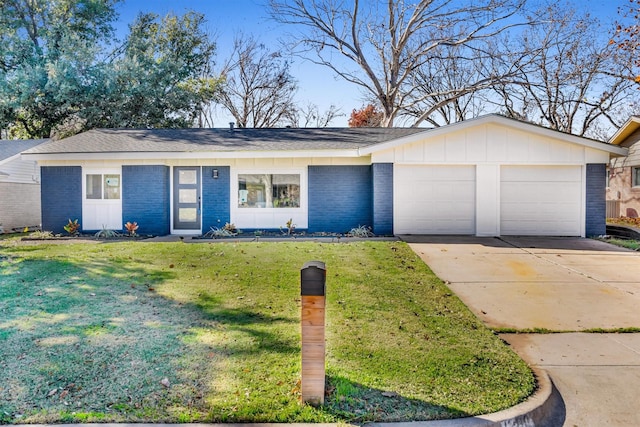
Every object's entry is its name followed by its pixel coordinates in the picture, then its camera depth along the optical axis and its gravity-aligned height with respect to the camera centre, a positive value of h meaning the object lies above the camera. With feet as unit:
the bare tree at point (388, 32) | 73.56 +32.24
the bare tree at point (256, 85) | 98.32 +28.29
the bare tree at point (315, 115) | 103.24 +22.33
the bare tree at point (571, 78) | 74.38 +24.86
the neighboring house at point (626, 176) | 61.11 +4.82
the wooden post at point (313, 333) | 9.82 -3.05
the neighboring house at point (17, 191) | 51.80 +1.54
